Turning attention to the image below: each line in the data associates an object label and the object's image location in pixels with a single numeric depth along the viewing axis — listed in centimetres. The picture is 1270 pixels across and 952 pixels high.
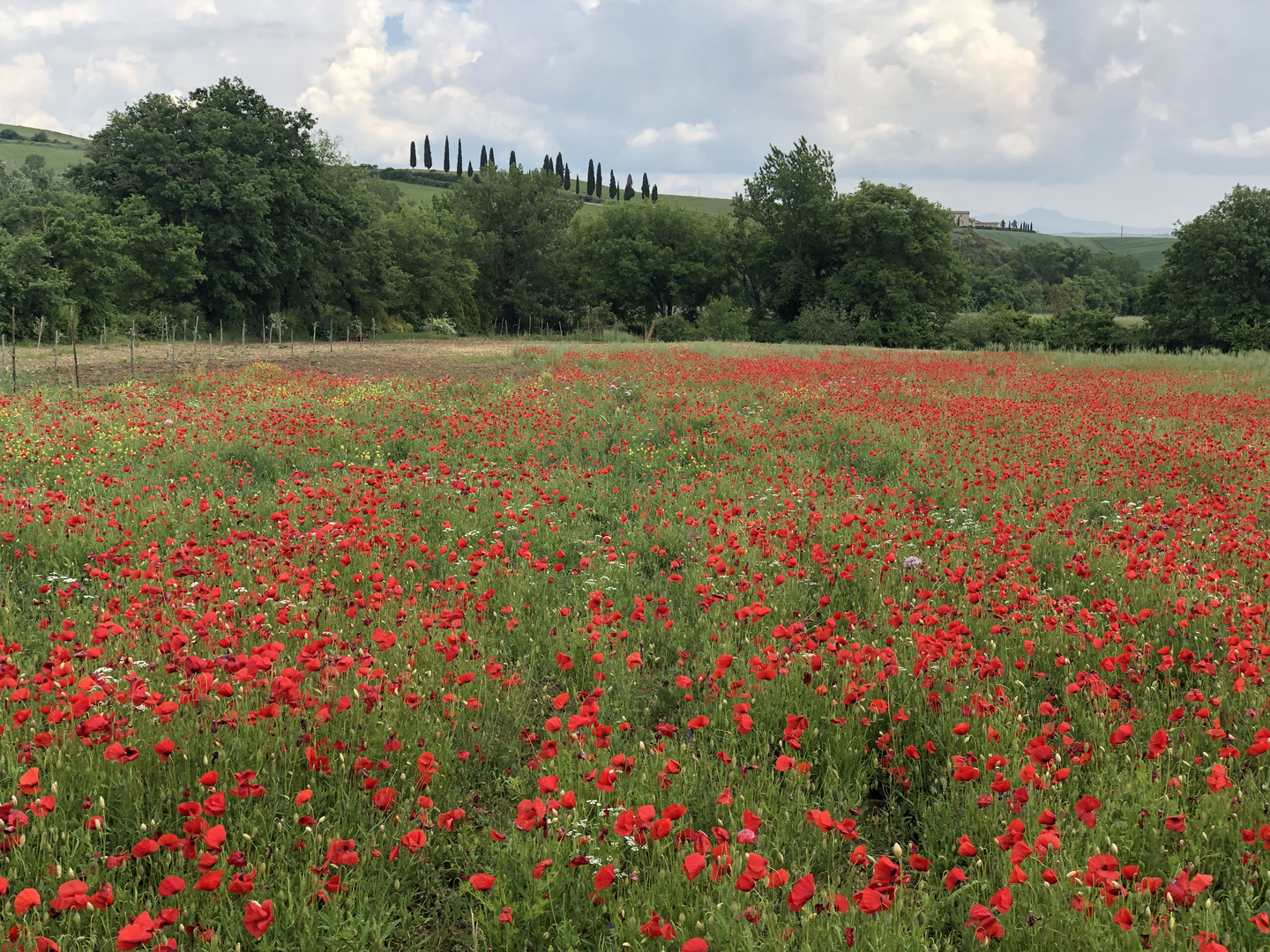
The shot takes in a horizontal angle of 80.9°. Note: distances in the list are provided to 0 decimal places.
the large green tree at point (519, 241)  6569
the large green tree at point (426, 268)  5788
